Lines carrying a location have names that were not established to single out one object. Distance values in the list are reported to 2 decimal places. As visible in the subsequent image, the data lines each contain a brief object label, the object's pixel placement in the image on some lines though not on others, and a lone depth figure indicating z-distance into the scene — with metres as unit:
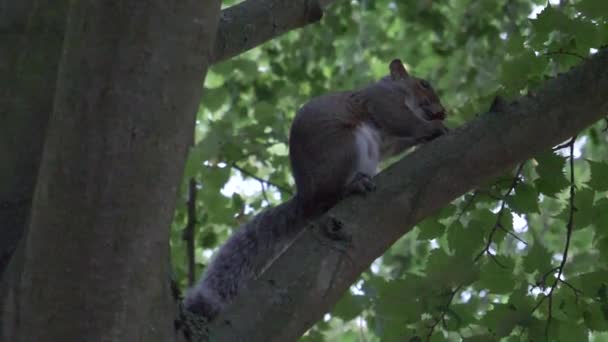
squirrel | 5.21
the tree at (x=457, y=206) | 3.71
